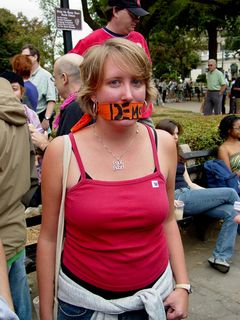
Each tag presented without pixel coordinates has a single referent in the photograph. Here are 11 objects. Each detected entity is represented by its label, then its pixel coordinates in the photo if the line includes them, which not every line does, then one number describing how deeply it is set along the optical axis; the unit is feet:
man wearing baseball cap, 10.80
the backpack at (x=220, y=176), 15.53
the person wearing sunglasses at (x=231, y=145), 16.57
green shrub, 18.61
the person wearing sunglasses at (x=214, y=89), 42.42
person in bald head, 8.83
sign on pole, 20.20
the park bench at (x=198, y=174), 15.15
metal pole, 21.26
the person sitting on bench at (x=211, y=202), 13.53
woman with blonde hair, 5.29
